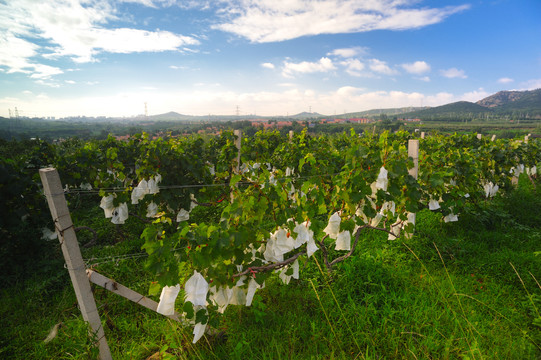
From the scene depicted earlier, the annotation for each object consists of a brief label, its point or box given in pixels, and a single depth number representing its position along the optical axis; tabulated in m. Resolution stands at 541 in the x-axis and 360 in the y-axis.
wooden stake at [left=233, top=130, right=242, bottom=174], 4.55
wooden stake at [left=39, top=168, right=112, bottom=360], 1.66
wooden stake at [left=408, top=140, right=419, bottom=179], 2.96
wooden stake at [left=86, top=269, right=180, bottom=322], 1.88
